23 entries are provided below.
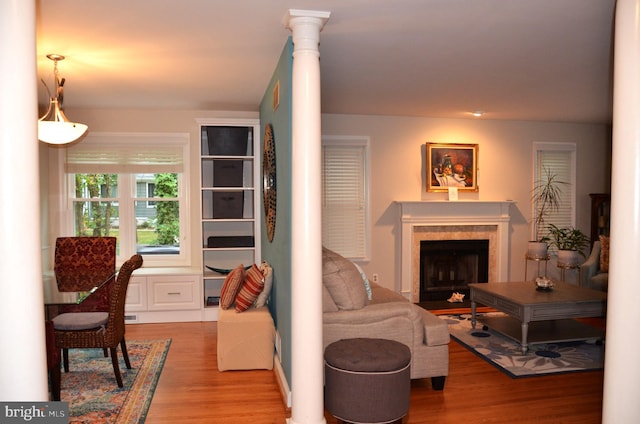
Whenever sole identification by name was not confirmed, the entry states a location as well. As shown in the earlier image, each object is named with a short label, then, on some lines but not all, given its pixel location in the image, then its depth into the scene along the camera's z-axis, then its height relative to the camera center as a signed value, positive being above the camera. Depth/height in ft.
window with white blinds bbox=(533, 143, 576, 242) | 22.77 +1.08
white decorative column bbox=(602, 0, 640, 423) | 6.23 -0.41
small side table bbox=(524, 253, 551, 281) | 22.45 -3.15
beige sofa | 11.36 -2.98
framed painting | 21.25 +1.22
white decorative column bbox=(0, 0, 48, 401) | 5.65 -0.16
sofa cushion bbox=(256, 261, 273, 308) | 13.85 -2.66
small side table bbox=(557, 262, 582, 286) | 18.17 -2.87
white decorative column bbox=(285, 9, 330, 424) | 9.02 -0.52
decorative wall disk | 13.24 +0.40
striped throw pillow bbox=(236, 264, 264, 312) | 13.47 -2.65
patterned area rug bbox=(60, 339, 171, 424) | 10.65 -4.72
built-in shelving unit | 18.65 +0.35
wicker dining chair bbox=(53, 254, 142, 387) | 11.60 -3.15
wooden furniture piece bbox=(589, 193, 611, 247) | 22.79 -0.93
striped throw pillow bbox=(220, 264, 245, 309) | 13.66 -2.61
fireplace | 21.01 -1.47
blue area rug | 13.37 -4.66
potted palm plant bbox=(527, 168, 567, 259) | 22.70 -0.16
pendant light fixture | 11.70 +1.58
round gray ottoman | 9.52 -3.73
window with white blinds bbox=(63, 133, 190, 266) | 19.12 +0.06
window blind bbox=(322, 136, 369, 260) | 20.54 -0.08
